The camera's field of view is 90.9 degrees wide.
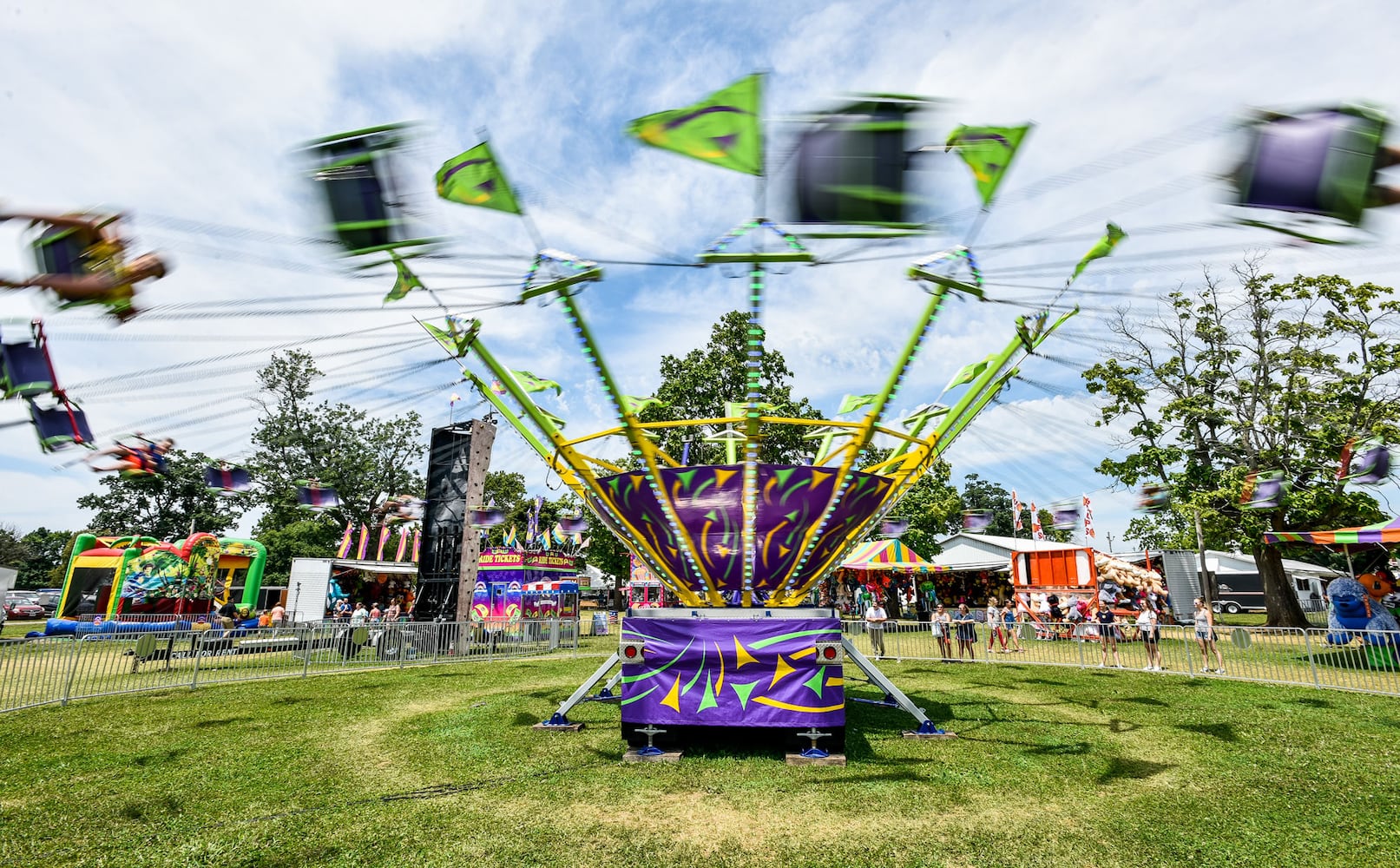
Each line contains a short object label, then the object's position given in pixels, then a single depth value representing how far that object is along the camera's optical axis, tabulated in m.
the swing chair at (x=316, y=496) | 11.64
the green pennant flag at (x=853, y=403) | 12.19
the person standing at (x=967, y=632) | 16.19
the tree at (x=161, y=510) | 48.75
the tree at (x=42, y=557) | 62.66
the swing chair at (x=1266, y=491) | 12.24
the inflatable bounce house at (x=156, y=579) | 22.61
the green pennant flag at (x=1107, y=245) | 7.14
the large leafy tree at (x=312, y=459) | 42.69
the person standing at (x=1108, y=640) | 14.41
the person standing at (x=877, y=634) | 17.03
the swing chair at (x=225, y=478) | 9.33
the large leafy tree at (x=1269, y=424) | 19.61
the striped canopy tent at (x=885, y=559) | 26.98
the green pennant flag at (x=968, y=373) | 10.20
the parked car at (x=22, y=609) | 36.31
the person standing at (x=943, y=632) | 16.41
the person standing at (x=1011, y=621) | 17.19
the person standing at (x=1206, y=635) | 13.25
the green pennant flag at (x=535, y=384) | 9.56
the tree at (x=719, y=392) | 27.66
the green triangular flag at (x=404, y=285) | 6.57
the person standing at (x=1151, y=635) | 13.77
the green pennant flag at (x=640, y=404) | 9.45
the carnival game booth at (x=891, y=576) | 27.23
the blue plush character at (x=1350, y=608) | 15.27
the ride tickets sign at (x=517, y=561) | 27.19
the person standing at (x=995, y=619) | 18.60
